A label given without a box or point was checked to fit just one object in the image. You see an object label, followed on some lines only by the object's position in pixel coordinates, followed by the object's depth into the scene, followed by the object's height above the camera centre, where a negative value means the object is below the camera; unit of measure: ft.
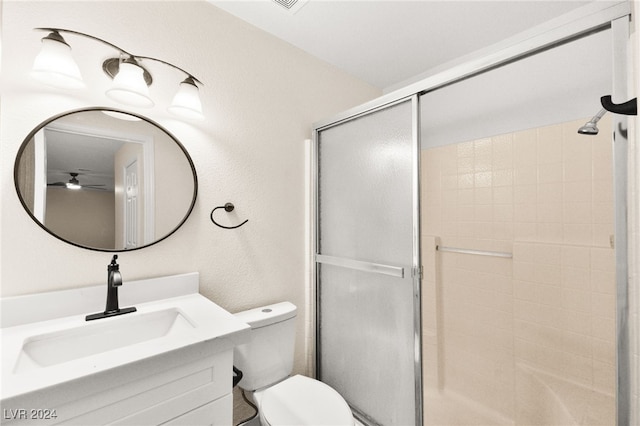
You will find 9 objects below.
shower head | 4.13 +1.28
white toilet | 4.02 -2.79
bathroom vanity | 2.17 -1.35
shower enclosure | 4.51 -0.74
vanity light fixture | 3.21 +1.77
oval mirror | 3.41 +0.49
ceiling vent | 4.72 +3.59
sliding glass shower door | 4.32 -0.84
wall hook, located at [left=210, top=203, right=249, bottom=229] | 4.74 +0.12
